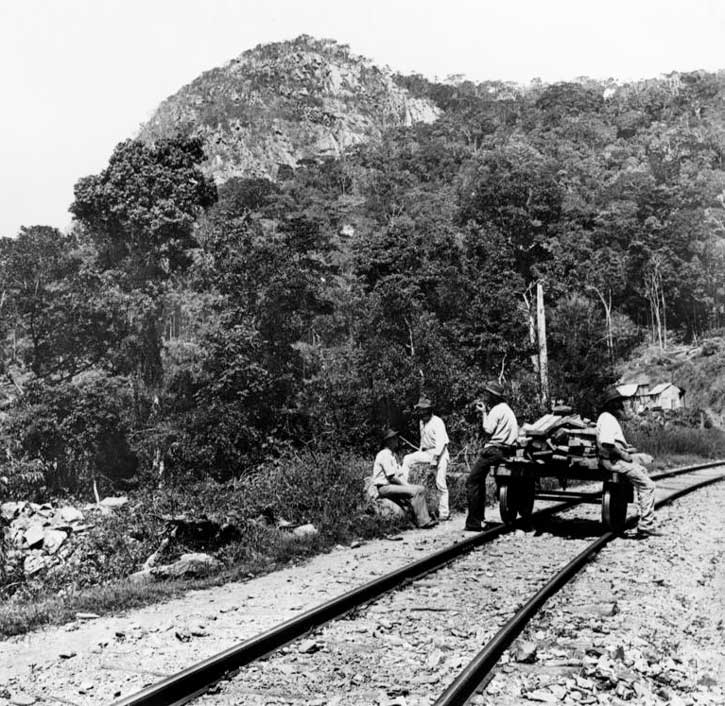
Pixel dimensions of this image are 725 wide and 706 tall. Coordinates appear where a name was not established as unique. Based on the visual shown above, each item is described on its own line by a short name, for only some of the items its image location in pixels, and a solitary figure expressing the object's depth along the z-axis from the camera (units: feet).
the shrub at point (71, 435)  97.50
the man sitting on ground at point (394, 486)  36.52
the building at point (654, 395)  174.09
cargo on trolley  32.09
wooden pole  82.02
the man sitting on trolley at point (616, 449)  31.17
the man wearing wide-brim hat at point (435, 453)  39.04
